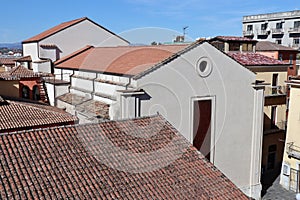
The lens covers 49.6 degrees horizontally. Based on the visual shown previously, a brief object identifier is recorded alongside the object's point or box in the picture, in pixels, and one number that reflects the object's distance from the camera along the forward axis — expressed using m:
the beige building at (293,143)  19.19
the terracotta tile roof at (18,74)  23.02
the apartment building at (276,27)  46.47
